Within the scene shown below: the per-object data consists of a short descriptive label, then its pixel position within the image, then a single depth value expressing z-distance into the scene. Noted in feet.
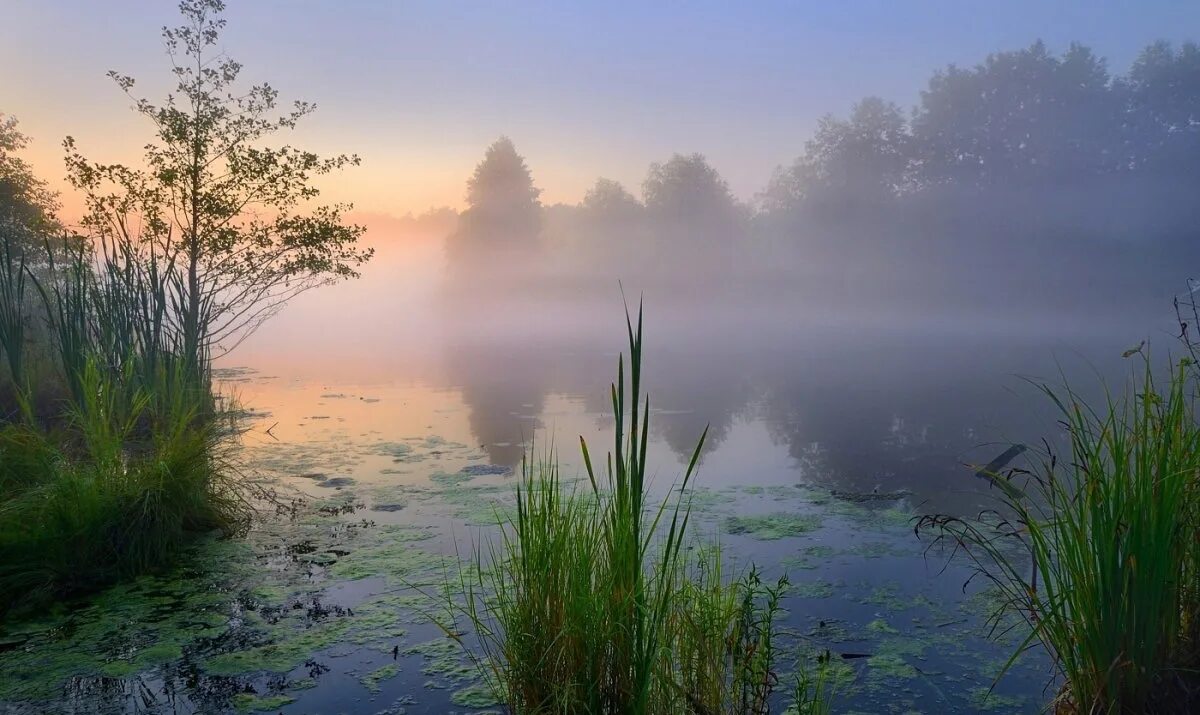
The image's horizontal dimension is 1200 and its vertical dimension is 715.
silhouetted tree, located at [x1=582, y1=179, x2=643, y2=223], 191.83
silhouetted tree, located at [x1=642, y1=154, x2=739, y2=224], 174.19
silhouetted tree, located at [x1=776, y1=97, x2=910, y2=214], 156.97
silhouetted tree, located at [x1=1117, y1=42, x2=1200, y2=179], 132.46
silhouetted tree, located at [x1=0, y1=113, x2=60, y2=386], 51.52
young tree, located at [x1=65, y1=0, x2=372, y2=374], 30.32
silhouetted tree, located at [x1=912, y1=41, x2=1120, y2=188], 139.23
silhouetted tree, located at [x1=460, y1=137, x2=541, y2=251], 162.61
